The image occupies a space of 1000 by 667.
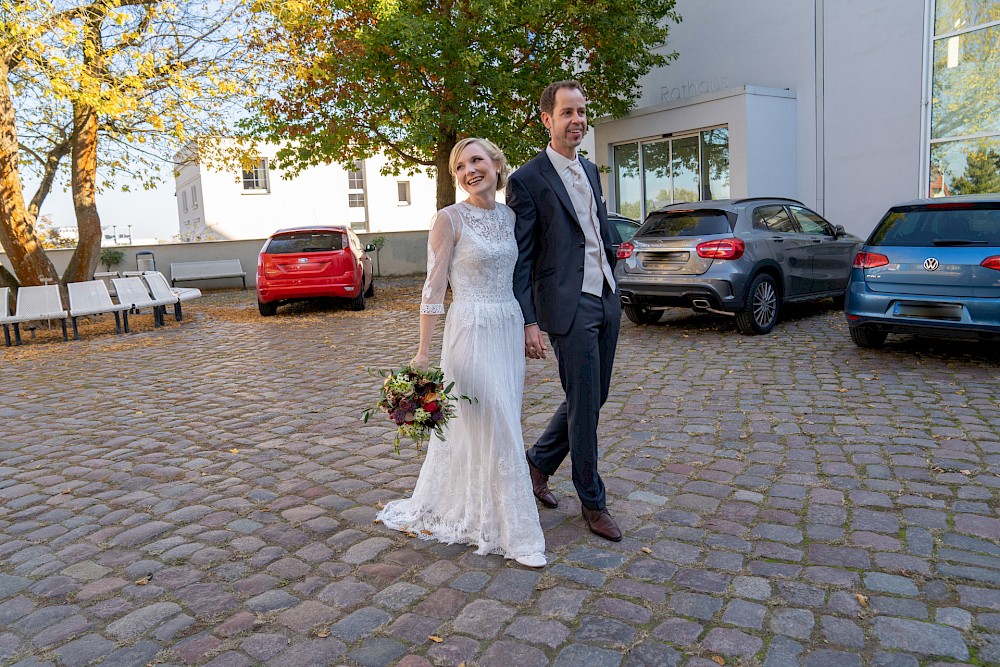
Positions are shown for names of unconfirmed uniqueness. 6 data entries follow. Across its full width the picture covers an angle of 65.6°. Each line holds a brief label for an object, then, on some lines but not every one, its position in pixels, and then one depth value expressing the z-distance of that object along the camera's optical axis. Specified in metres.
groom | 3.57
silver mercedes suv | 9.16
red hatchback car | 13.98
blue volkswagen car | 6.90
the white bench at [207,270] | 21.45
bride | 3.57
